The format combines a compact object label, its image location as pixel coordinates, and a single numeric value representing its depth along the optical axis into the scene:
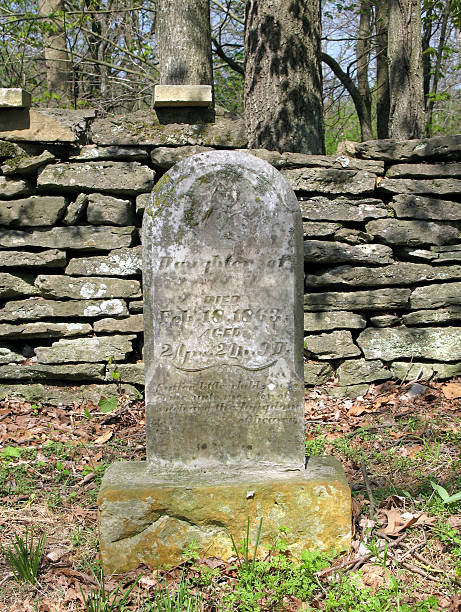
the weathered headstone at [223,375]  2.79
